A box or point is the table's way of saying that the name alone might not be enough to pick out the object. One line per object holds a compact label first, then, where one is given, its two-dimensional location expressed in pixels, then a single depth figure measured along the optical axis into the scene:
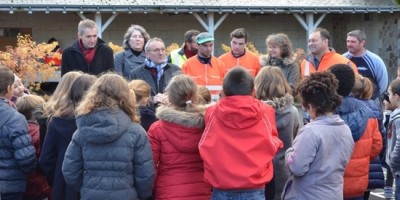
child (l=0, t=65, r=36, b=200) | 5.37
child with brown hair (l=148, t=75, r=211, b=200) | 5.02
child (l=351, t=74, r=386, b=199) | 5.89
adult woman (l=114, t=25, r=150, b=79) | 7.98
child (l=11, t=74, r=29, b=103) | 6.39
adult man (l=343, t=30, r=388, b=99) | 8.27
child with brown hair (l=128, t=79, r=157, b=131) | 5.69
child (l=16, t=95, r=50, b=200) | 5.73
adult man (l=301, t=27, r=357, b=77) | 7.52
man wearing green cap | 7.62
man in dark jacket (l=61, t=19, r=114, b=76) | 7.27
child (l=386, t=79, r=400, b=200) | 5.79
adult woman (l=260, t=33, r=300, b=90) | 7.55
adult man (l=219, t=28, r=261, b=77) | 8.03
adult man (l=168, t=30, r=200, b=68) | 8.58
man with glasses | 6.95
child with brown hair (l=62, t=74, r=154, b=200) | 4.84
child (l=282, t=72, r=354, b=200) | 4.84
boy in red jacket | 4.75
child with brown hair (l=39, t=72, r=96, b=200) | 5.30
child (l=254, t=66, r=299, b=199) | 5.54
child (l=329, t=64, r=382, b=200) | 5.43
